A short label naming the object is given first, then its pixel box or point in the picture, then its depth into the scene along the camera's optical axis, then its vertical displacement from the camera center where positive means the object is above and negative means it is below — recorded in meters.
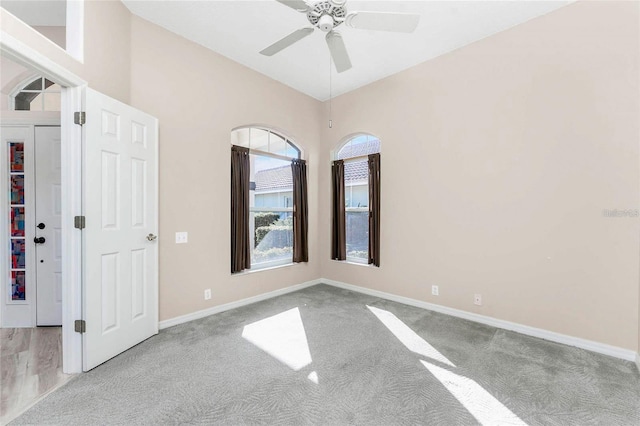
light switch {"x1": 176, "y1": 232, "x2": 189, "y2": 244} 3.04 -0.26
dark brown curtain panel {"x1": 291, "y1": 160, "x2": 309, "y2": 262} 4.39 +0.01
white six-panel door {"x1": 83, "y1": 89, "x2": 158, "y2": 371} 2.15 -0.12
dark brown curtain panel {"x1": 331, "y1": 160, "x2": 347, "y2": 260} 4.44 +0.01
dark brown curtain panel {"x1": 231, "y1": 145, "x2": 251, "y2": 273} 3.58 +0.06
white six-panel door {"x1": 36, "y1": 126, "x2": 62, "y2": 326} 2.89 -0.09
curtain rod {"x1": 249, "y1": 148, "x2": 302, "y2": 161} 3.92 +0.92
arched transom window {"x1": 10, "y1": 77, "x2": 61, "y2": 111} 2.99 +1.34
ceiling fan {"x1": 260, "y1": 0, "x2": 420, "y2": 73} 1.90 +1.44
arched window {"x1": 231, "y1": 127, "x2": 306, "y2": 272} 4.01 +0.32
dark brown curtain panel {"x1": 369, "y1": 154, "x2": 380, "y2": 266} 3.98 +0.07
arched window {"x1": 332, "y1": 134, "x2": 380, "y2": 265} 4.27 +0.26
